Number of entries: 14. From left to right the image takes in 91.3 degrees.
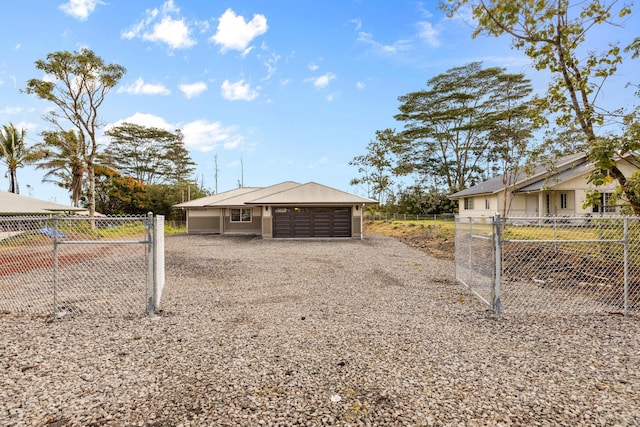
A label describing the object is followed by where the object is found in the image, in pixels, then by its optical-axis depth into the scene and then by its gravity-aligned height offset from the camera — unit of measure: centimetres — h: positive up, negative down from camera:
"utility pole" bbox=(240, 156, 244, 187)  4619 +650
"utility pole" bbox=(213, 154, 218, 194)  4659 +781
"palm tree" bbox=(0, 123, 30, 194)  3011 +681
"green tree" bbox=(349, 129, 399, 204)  3703 +676
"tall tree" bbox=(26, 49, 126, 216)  2130 +983
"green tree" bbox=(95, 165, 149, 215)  3098 +250
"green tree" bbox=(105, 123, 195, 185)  3838 +828
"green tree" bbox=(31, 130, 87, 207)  2620 +539
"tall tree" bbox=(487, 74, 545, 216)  3052 +1052
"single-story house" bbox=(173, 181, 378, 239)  1884 +27
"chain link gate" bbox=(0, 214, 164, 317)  511 -154
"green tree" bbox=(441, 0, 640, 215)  720 +394
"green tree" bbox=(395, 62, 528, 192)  3566 +1145
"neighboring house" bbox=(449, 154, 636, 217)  2075 +153
